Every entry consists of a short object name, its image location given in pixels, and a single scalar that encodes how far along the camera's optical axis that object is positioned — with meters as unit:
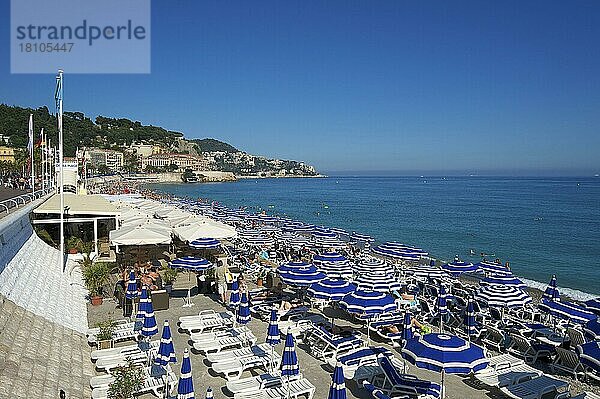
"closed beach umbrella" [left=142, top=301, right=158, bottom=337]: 7.71
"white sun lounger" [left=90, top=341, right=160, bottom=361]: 7.55
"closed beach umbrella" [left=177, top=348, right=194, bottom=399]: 5.38
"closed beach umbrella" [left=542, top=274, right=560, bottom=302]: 11.84
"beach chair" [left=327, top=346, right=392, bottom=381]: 7.34
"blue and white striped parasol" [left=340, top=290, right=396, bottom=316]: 8.67
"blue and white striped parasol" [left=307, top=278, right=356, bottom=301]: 9.78
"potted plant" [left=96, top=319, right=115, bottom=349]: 8.01
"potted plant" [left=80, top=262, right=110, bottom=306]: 10.94
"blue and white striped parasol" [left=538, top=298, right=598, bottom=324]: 9.67
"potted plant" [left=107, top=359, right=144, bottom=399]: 5.82
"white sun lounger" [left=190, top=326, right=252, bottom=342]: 8.43
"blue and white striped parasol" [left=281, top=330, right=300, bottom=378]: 6.39
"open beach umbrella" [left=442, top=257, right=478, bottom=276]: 15.52
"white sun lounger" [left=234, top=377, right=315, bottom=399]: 6.42
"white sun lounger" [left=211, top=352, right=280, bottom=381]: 7.22
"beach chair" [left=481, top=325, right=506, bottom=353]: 9.45
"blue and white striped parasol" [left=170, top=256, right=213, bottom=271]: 11.45
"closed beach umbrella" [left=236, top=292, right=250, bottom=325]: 8.92
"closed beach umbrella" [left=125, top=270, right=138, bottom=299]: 9.94
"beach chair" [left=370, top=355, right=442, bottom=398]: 6.49
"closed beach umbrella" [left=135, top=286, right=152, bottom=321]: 7.98
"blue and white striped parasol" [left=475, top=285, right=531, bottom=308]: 10.63
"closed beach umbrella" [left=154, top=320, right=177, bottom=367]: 6.69
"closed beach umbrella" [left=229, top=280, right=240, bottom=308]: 9.78
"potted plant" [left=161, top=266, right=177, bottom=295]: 12.68
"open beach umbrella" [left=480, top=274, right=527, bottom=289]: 11.93
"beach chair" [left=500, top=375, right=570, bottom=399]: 6.80
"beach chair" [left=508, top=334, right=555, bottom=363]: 8.80
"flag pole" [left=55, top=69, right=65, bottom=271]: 12.97
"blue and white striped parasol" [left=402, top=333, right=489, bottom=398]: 5.80
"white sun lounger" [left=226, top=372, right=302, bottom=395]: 6.55
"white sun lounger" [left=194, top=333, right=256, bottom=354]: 8.04
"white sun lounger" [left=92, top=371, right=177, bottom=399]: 6.37
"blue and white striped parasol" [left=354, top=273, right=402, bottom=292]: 11.05
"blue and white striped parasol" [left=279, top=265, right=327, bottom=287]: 10.73
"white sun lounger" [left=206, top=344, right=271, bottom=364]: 7.53
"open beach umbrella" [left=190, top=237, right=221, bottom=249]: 13.23
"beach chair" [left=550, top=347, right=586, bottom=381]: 8.03
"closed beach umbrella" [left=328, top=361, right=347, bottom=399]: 5.25
